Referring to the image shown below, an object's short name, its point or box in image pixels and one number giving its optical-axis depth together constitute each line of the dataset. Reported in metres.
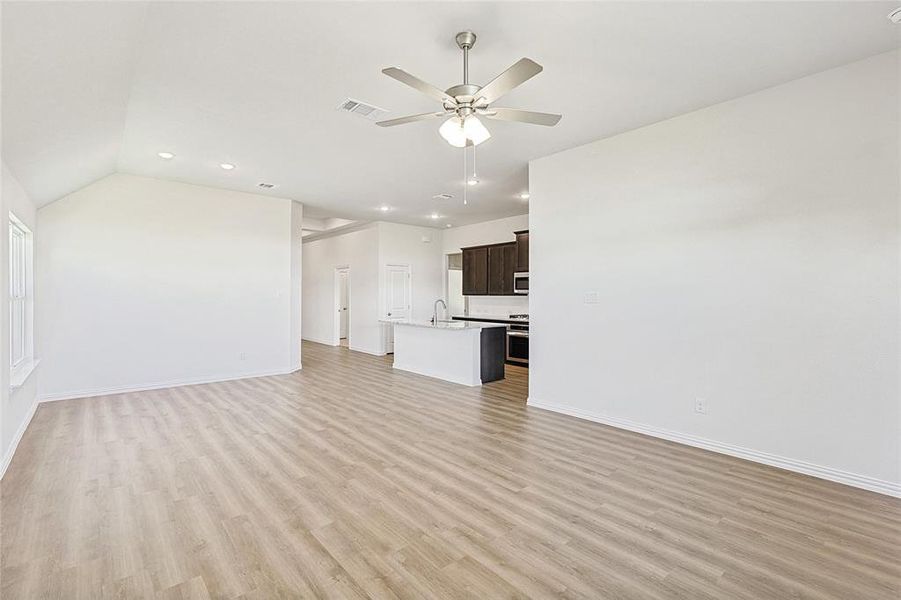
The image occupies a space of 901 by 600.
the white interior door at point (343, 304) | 11.03
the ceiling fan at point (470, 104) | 2.30
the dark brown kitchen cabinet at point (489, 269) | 8.53
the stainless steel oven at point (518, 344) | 7.92
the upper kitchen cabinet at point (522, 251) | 8.02
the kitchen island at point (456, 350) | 6.17
